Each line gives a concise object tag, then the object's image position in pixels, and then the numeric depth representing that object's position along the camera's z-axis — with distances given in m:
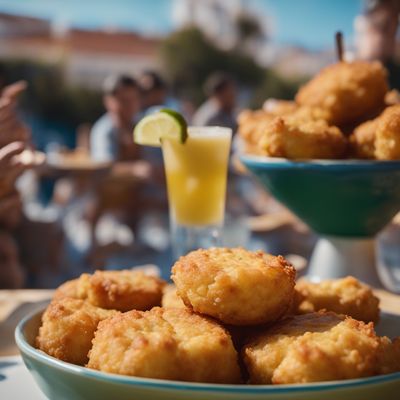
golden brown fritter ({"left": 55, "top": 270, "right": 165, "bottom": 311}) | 0.91
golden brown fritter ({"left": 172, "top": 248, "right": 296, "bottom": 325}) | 0.73
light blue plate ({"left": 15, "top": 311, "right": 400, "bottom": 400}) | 0.58
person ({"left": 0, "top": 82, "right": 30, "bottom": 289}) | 1.21
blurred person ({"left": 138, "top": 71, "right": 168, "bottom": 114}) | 5.86
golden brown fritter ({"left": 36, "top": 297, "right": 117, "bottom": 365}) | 0.77
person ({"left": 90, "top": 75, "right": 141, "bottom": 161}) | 5.10
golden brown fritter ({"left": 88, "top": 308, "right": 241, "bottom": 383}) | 0.64
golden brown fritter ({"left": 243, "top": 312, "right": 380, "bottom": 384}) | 0.63
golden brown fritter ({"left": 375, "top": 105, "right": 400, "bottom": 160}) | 1.19
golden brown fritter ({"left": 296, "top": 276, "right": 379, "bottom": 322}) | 0.94
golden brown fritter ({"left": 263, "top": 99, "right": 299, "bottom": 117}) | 1.48
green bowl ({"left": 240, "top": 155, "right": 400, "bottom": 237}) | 1.21
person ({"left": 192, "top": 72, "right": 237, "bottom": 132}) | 5.68
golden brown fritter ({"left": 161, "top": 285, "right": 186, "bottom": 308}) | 0.84
